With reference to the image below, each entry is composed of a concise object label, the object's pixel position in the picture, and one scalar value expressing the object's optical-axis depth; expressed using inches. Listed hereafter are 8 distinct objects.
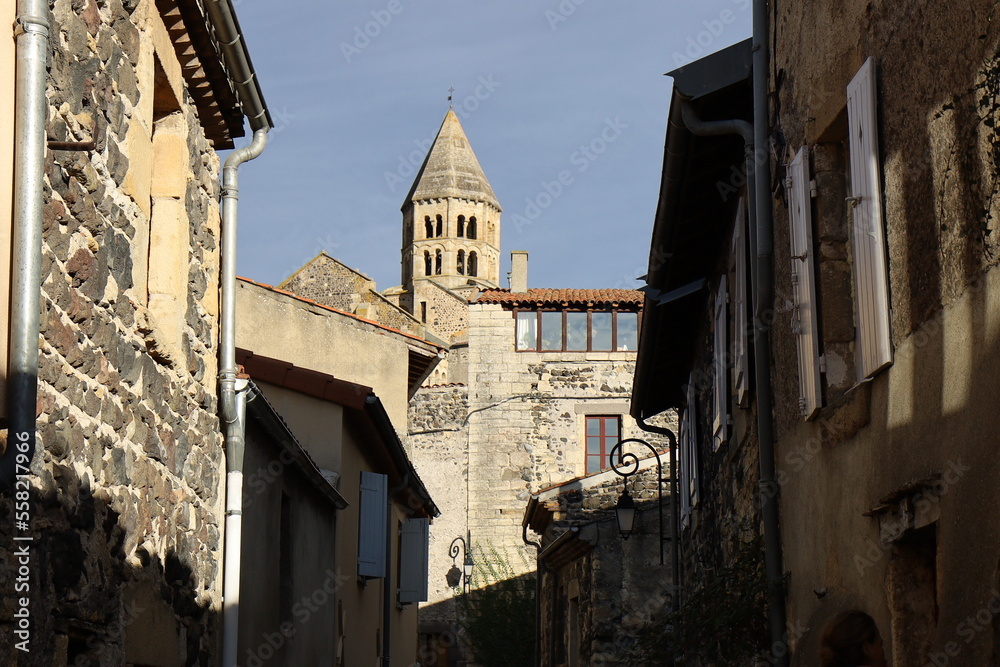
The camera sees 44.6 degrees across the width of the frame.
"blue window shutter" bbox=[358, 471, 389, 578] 506.6
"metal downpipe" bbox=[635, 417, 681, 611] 475.8
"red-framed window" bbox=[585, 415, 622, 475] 1186.0
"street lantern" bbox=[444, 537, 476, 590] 1106.5
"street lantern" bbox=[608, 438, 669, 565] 523.5
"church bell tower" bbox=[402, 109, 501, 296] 2805.1
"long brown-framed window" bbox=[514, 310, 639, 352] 1165.7
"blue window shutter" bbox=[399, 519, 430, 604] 657.6
